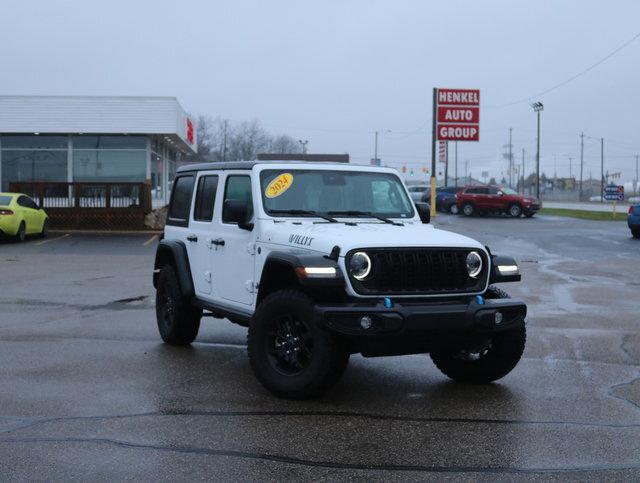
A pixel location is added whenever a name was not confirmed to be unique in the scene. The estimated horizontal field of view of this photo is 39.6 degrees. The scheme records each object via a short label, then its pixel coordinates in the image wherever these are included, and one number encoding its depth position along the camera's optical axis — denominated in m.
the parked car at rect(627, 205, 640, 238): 28.88
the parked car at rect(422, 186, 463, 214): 49.99
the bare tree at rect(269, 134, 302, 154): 108.53
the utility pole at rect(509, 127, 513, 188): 123.96
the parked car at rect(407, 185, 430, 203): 56.84
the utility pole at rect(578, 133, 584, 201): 141.50
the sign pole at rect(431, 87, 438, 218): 43.88
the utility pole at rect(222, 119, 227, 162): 109.25
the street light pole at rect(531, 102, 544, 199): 73.10
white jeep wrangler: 6.67
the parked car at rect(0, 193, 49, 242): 26.17
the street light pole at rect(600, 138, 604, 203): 129.62
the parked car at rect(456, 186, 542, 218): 45.97
